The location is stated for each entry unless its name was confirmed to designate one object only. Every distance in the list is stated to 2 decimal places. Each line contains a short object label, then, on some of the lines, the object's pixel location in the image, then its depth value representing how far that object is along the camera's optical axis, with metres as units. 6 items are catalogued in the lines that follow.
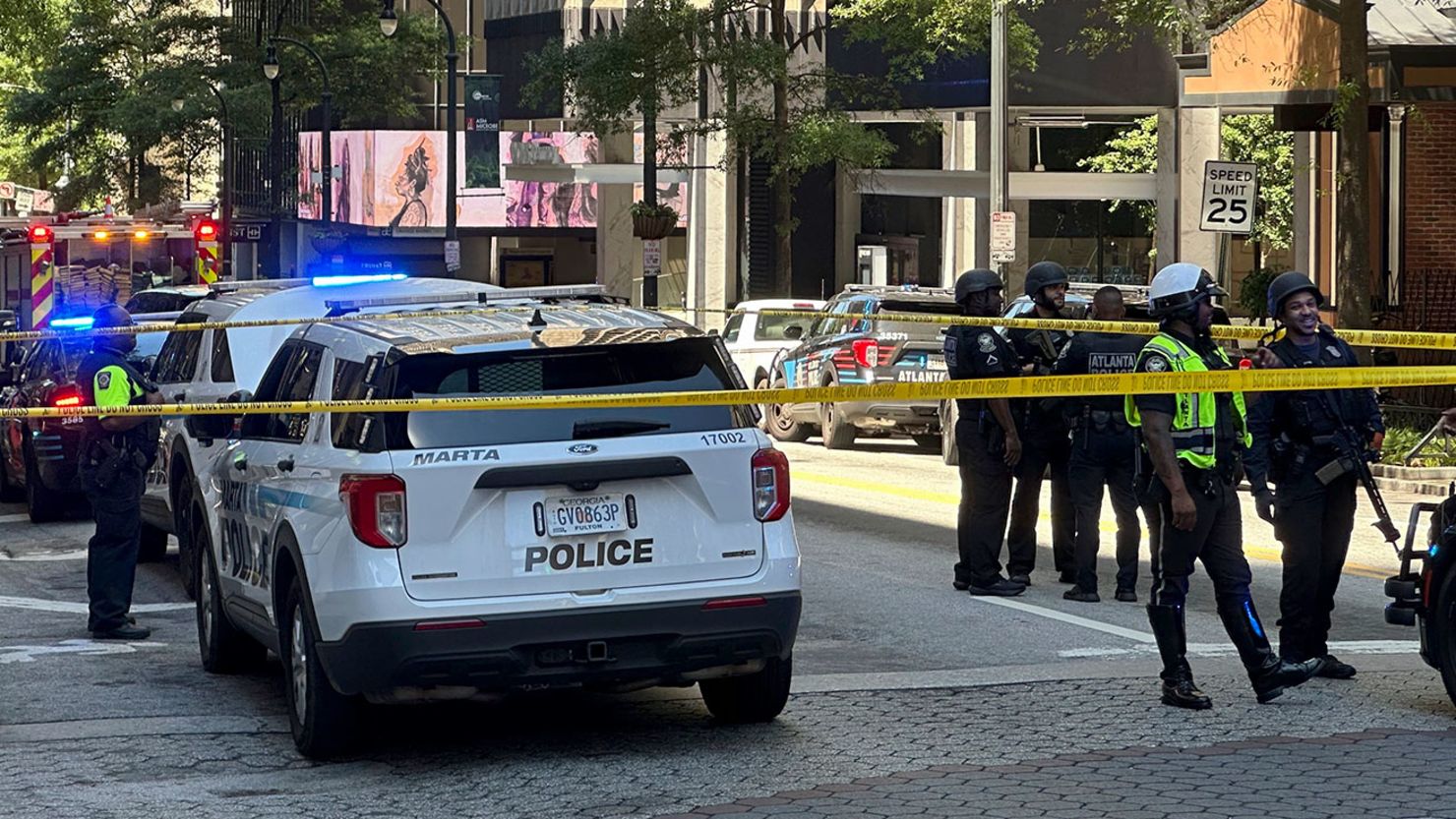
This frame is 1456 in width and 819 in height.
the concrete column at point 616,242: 56.28
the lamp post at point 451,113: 44.75
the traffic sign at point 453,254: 45.72
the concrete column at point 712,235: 49.50
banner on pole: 53.66
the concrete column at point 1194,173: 40.22
